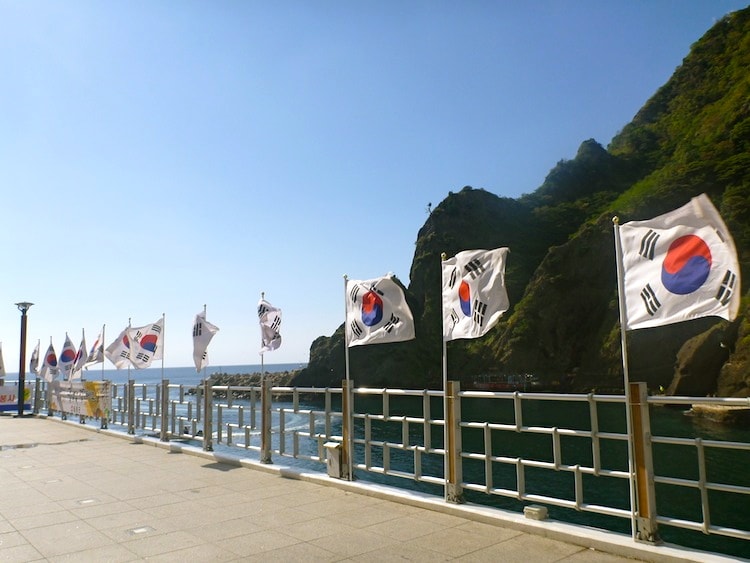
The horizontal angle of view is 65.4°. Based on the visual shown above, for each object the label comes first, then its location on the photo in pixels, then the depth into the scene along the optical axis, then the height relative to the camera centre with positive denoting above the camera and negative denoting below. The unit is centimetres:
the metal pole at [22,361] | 2427 -33
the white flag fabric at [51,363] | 2542 -47
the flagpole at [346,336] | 891 +13
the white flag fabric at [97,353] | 1983 -5
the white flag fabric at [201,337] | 1337 +26
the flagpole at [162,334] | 1545 +41
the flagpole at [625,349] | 555 -12
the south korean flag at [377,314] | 827 +44
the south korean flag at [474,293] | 683 +58
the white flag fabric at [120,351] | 1789 +0
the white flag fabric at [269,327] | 1119 +38
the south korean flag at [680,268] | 474 +59
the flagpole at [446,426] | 726 -106
